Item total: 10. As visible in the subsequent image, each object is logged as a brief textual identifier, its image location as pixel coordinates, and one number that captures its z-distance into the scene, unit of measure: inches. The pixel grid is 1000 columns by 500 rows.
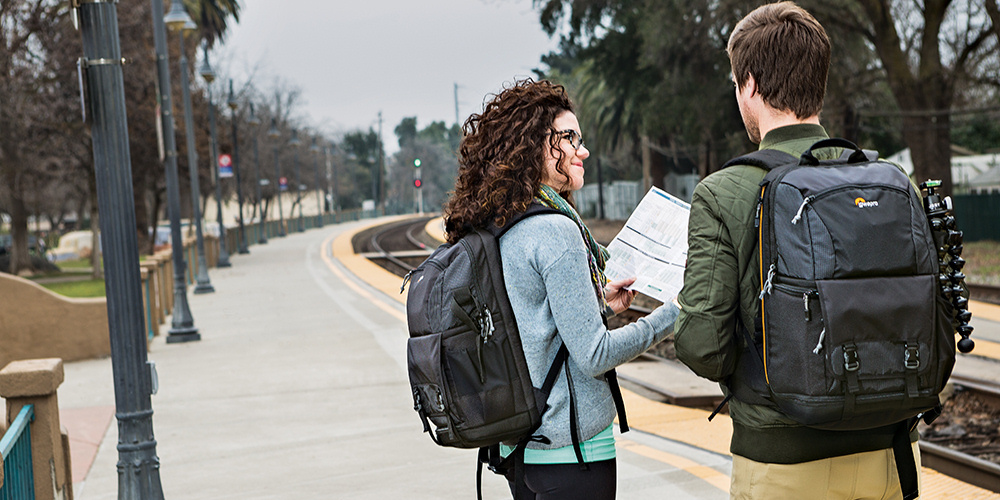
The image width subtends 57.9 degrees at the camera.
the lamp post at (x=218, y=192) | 1040.8
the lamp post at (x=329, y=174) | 2878.9
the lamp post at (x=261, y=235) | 1569.9
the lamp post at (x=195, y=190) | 725.9
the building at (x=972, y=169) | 1488.7
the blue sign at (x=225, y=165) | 1073.5
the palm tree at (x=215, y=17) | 1871.3
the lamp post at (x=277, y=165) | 1378.4
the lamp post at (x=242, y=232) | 1291.8
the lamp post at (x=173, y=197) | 476.3
